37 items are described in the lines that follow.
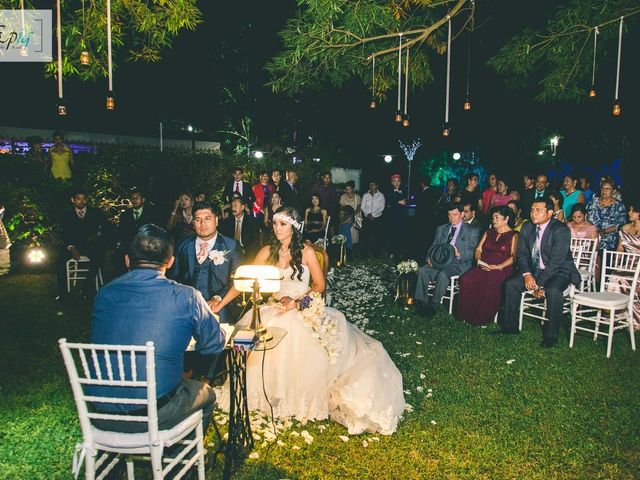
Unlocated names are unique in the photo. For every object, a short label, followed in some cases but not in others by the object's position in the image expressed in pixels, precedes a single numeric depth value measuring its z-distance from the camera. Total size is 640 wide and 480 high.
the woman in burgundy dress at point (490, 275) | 6.54
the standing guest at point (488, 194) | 10.41
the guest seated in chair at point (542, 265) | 5.97
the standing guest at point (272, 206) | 10.37
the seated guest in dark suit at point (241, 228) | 8.48
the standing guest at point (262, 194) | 10.89
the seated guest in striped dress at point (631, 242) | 6.09
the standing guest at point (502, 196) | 9.82
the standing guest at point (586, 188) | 10.14
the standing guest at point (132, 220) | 7.56
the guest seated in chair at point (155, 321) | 2.57
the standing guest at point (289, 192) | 11.10
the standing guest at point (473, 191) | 10.05
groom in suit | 4.63
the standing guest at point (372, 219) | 11.77
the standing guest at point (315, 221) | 10.09
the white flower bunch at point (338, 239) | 10.38
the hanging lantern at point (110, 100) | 5.31
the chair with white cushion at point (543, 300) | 6.15
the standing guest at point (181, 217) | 8.11
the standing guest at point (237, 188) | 10.77
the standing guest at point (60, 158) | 9.50
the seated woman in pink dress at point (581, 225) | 7.48
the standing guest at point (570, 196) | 9.34
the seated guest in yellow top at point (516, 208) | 8.10
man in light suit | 7.06
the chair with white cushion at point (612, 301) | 5.39
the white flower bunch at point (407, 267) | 7.31
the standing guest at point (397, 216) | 11.55
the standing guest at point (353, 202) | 11.68
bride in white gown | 3.83
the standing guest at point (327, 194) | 11.62
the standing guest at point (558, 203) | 8.30
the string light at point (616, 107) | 7.07
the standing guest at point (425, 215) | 10.79
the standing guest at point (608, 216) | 7.90
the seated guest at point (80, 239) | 7.68
